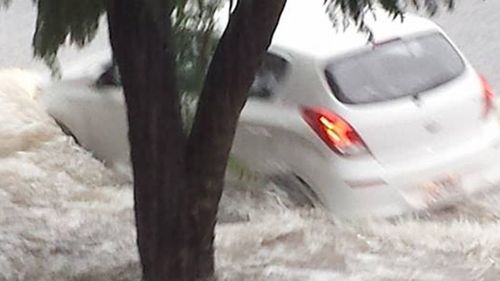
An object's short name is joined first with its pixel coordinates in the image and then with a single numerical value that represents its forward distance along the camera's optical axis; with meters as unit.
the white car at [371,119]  11.19
